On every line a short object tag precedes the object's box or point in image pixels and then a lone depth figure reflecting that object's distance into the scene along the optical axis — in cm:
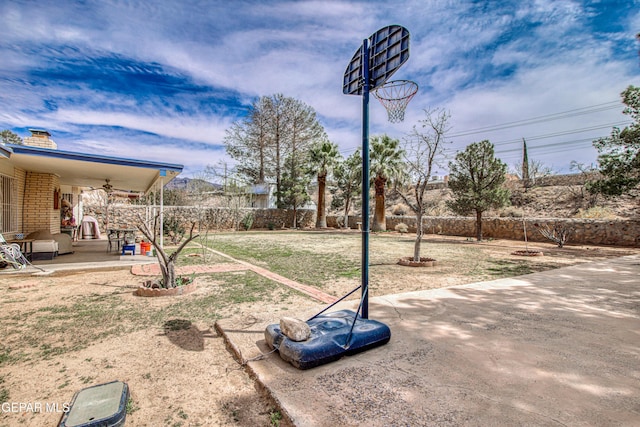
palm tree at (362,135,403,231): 2133
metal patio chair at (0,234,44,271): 639
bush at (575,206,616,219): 1562
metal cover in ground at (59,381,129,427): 192
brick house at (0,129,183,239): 716
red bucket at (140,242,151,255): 935
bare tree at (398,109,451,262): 820
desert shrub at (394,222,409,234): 2112
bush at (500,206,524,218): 2086
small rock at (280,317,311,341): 276
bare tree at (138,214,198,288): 521
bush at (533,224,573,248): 1252
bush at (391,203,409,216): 2840
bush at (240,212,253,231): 2330
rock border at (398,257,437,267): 809
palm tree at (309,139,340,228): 2423
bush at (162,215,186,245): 1289
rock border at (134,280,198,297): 501
